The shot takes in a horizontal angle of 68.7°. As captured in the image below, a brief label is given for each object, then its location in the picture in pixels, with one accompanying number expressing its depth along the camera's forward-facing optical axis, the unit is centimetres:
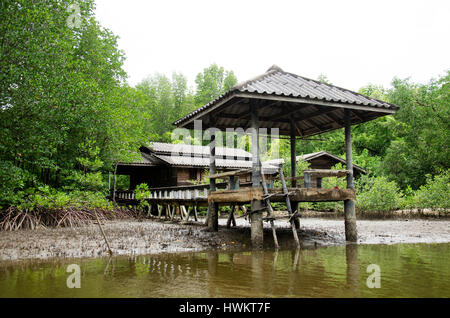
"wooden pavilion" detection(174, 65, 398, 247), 848
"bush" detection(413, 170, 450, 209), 1665
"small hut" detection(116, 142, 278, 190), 2378
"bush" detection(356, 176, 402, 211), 1781
